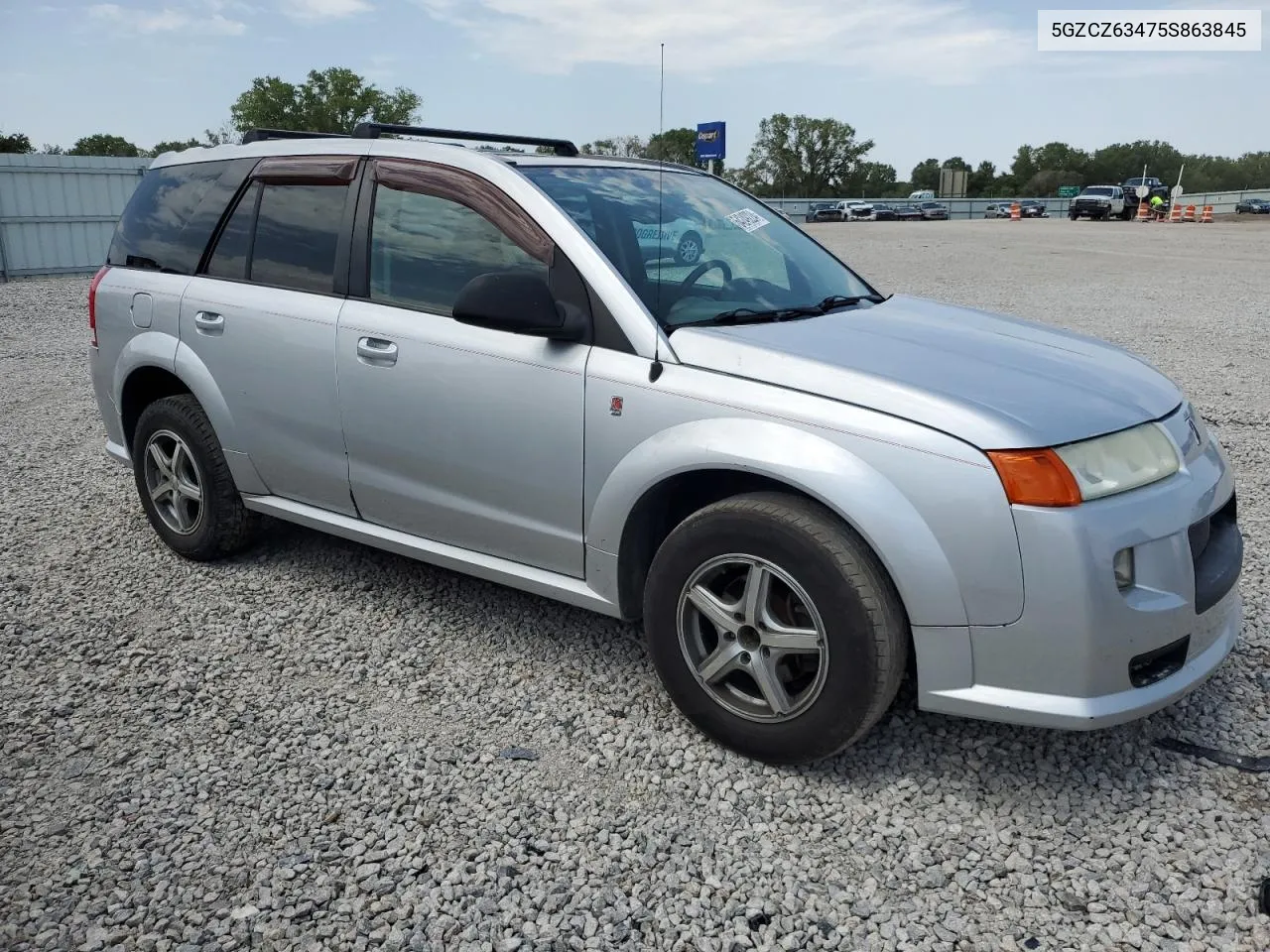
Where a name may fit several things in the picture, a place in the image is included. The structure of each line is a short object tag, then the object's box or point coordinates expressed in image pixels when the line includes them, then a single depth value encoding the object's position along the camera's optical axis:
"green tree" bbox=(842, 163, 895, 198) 112.38
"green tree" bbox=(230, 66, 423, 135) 70.69
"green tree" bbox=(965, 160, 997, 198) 116.06
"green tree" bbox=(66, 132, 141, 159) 73.88
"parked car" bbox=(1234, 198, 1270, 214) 50.25
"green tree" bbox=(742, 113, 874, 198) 107.31
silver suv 2.69
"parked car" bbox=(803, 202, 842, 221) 58.41
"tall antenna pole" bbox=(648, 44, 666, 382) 3.15
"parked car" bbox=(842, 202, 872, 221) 58.84
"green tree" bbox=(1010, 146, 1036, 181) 117.88
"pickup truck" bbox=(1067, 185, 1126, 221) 47.16
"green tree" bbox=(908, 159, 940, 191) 126.31
